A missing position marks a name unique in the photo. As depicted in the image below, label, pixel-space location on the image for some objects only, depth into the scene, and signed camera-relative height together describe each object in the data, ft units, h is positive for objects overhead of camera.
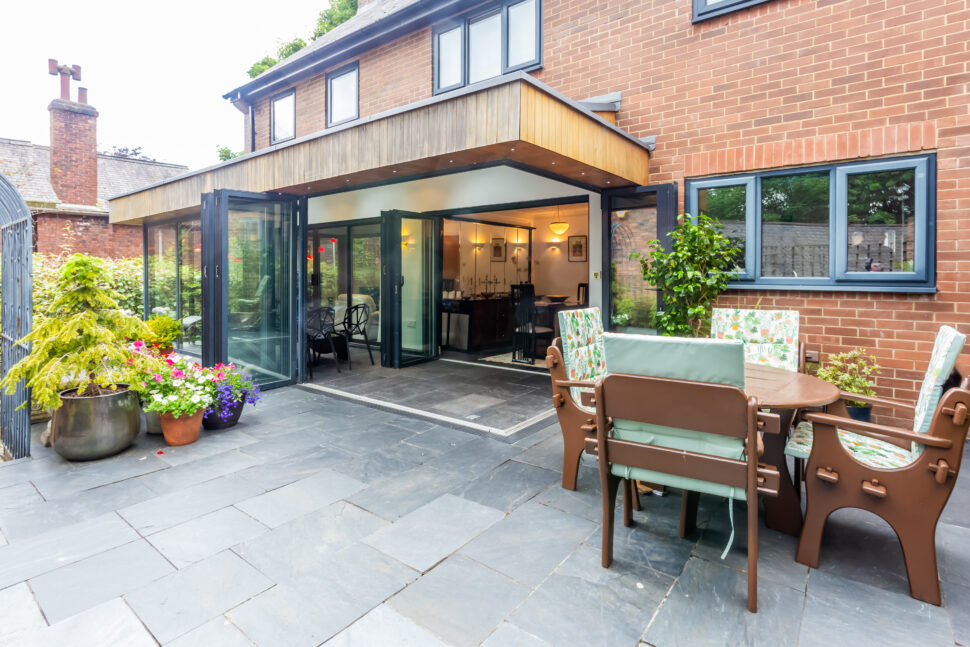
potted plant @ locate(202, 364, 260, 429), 12.90 -2.47
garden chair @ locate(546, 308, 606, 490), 9.25 -1.50
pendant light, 35.53 +5.78
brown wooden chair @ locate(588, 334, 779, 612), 5.74 -1.41
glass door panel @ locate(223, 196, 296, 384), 17.04 +0.68
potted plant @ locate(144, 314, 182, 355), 19.19 -0.97
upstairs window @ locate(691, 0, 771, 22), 14.61 +9.09
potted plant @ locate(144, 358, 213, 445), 11.69 -2.31
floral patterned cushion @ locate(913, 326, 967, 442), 6.34 -0.95
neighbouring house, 30.66 +8.05
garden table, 7.43 -2.15
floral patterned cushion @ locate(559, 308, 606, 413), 10.08 -0.84
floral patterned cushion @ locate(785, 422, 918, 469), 6.86 -2.18
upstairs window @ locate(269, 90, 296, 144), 28.71 +11.30
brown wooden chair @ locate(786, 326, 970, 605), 6.02 -2.20
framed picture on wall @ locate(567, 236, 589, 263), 37.30 +4.33
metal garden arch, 11.05 +0.19
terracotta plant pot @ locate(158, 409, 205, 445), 11.79 -2.96
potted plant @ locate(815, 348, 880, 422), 12.55 -1.79
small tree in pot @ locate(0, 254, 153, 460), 10.35 -1.31
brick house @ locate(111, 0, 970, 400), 12.10 +4.40
